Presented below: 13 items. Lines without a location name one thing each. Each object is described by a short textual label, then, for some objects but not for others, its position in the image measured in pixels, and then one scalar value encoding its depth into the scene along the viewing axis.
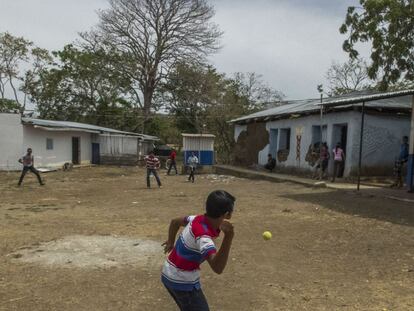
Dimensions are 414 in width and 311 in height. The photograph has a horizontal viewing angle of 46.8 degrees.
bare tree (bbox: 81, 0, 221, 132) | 37.88
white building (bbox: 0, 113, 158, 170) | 24.98
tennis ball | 4.04
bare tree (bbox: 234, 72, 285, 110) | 37.41
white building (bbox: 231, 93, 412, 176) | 17.66
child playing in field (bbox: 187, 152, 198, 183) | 20.28
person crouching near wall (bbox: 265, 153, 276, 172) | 23.26
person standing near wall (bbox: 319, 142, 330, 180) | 18.20
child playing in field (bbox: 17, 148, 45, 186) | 17.20
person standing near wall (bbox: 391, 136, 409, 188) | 14.95
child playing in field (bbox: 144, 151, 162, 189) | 16.89
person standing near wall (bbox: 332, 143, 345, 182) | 17.42
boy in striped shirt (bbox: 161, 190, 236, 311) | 2.94
